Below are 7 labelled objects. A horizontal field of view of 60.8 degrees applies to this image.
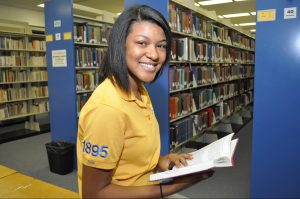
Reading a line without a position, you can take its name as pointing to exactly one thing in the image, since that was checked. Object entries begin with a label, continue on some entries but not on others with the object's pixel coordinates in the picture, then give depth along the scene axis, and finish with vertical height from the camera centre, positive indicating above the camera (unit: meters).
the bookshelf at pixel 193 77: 3.07 -0.02
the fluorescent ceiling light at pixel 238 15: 9.57 +2.28
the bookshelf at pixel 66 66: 3.40 +0.16
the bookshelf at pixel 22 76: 5.38 +0.04
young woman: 0.87 -0.16
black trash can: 3.30 -1.03
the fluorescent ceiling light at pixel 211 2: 7.58 +2.19
